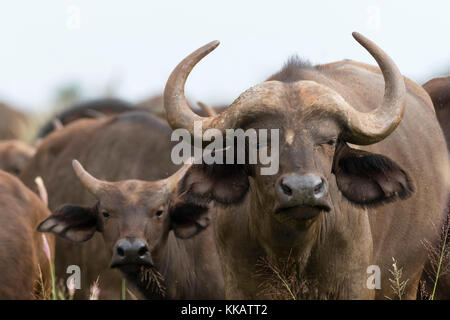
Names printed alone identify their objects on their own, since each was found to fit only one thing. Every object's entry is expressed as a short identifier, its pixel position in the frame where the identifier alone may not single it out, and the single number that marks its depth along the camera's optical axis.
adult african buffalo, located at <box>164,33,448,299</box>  9.77
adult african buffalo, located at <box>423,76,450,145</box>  15.03
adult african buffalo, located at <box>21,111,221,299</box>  16.64
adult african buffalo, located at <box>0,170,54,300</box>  12.84
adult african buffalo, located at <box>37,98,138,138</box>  25.34
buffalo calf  12.77
